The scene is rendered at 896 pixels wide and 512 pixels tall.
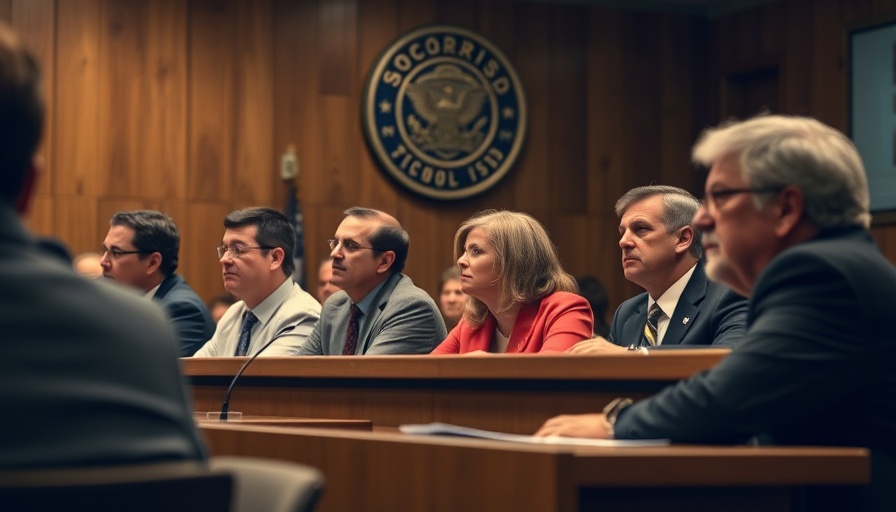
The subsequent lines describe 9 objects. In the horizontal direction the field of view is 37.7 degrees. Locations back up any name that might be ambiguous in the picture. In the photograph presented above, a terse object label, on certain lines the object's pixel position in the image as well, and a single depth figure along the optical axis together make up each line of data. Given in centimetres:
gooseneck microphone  341
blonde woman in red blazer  439
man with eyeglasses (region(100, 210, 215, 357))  598
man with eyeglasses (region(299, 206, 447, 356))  482
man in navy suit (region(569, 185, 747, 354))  427
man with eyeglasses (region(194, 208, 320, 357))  539
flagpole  794
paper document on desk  208
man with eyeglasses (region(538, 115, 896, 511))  208
